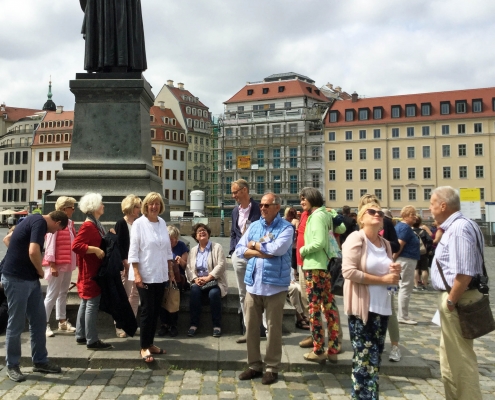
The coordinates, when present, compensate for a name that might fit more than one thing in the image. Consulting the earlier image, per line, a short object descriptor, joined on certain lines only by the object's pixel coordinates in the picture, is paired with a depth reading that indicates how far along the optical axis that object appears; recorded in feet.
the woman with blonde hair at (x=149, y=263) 16.34
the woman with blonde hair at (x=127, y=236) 18.30
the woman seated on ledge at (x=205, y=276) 20.10
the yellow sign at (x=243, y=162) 239.50
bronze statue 26.94
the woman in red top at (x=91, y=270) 17.51
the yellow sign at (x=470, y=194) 99.81
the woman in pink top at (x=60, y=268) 19.35
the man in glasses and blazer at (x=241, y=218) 19.61
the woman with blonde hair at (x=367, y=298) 12.67
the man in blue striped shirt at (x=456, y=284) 12.01
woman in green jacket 17.04
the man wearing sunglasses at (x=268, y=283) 15.43
